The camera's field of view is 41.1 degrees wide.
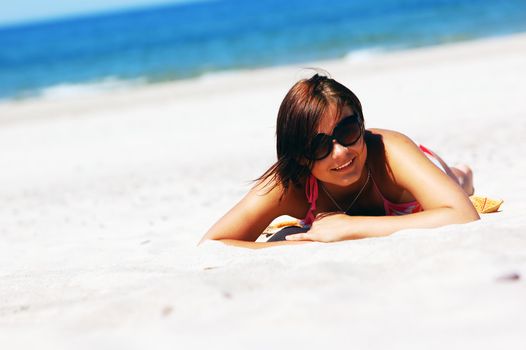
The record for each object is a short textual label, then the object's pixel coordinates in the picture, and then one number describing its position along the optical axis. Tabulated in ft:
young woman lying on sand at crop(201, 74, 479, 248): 11.10
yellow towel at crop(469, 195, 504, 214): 13.25
